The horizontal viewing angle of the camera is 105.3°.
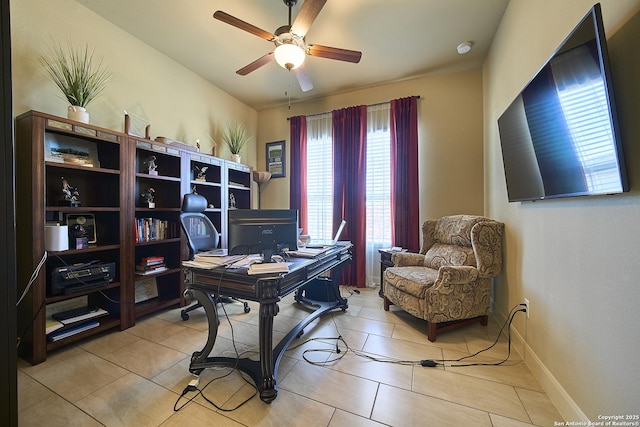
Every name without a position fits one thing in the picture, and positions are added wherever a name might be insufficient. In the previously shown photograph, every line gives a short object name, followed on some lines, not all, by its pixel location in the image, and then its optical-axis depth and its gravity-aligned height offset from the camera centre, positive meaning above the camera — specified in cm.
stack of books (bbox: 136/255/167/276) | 251 -53
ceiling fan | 176 +143
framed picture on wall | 423 +96
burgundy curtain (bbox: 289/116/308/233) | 397 +74
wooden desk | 139 -49
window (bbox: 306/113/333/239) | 385 +59
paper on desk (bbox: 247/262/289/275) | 140 -32
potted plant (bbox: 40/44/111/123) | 202 +119
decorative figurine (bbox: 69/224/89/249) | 205 -18
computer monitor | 163 -13
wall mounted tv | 96 +42
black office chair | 244 -15
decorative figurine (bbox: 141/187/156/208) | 263 +21
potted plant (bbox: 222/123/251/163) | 372 +118
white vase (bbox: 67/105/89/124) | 200 +84
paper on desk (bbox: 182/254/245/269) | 154 -31
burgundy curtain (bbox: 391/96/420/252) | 331 +51
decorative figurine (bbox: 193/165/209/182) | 320 +54
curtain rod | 338 +158
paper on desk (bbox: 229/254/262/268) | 155 -32
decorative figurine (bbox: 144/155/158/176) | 262 +55
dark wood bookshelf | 178 +12
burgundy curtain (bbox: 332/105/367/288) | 354 +47
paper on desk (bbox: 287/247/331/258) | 189 -32
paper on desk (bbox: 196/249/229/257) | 180 -30
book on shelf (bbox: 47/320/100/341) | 189 -93
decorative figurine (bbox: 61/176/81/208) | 201 +18
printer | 187 -50
